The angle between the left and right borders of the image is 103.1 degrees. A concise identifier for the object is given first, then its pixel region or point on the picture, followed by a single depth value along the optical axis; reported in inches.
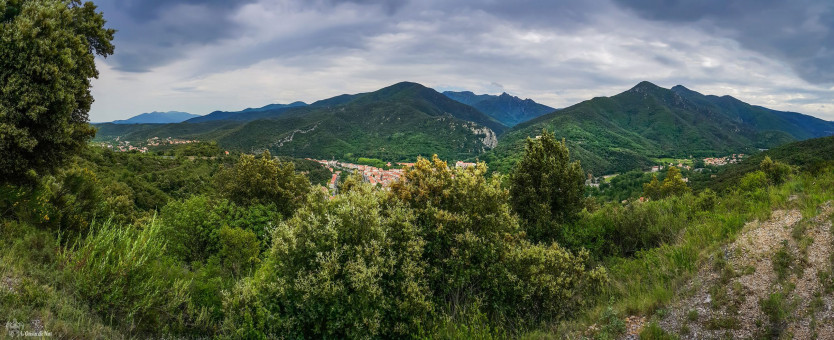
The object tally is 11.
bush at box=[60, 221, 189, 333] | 270.2
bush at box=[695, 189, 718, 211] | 533.0
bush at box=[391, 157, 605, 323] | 361.7
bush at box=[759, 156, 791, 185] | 629.5
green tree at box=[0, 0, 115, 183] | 313.7
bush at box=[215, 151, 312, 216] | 824.3
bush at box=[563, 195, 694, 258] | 537.3
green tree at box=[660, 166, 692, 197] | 1447.8
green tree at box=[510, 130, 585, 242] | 547.5
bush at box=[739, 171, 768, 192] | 613.2
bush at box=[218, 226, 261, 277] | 552.1
